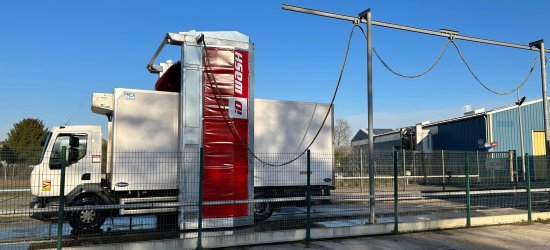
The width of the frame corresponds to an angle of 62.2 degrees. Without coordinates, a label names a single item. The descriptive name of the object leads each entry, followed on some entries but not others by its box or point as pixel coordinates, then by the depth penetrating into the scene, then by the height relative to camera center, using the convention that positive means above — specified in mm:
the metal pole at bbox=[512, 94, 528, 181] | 15959 +2636
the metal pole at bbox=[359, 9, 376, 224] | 11836 +2036
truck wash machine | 10258 +861
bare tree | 70606 +5167
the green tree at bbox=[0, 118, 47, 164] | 35562 +2616
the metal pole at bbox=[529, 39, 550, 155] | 15699 +3269
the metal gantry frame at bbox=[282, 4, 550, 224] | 11500 +3830
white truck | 10297 +406
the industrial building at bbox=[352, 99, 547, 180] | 33594 +2638
